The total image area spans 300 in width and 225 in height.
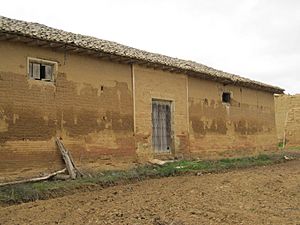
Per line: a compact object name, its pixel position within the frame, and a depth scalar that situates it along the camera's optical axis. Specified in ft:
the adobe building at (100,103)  30.94
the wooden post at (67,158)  32.48
